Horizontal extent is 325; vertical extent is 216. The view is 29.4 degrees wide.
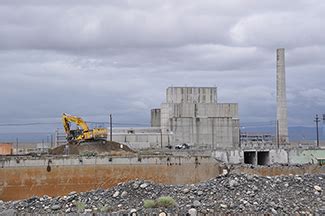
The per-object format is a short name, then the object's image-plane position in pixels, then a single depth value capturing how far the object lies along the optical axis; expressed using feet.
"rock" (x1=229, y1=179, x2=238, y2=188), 101.52
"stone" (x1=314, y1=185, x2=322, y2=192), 100.89
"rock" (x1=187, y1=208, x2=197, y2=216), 85.61
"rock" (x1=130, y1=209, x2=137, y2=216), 85.33
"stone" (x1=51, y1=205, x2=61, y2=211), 97.09
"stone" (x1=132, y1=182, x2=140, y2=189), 102.27
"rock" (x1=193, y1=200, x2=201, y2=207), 92.46
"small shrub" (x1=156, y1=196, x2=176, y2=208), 90.19
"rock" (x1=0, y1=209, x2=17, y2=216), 87.73
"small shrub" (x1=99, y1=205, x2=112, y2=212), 88.78
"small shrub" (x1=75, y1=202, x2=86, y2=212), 94.07
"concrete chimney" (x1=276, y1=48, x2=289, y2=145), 286.05
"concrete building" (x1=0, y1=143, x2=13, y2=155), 192.91
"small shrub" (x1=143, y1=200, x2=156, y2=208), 89.75
